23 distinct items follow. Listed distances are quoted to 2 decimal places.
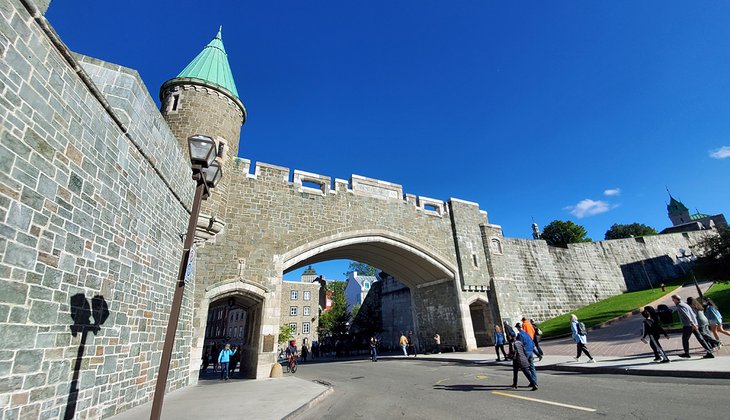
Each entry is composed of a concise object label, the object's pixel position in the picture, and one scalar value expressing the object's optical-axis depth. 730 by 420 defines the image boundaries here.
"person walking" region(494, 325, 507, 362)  12.46
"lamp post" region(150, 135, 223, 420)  3.78
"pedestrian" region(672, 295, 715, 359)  7.96
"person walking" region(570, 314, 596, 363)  9.51
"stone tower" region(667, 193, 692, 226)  88.06
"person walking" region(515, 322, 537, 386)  6.94
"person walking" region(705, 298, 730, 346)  8.40
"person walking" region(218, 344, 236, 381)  12.77
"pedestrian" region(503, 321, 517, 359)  10.42
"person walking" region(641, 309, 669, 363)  7.91
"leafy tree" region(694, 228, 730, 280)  17.33
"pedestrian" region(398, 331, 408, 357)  19.75
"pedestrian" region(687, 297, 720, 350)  8.13
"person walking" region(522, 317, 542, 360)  10.15
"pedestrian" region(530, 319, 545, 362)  11.05
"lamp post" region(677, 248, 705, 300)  35.00
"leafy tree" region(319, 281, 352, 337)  33.94
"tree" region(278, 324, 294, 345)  28.93
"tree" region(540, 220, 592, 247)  46.59
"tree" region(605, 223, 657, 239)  59.04
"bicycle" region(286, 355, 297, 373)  14.70
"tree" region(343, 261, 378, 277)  60.78
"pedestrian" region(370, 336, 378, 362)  18.28
